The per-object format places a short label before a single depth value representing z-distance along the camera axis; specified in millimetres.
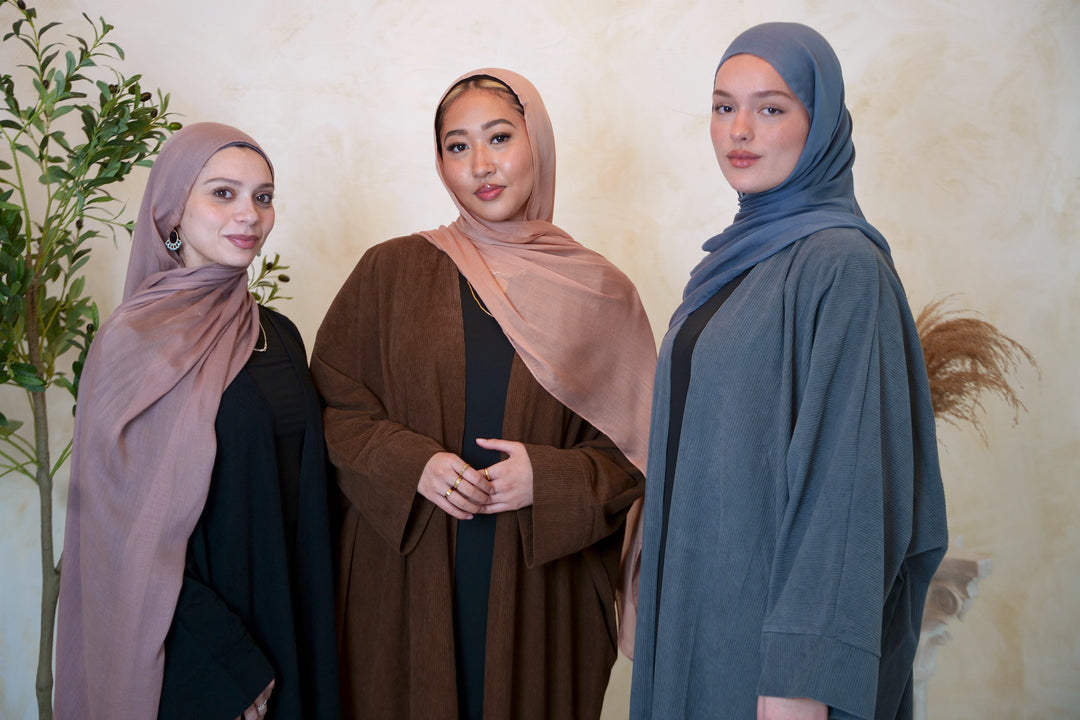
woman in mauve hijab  1599
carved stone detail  2221
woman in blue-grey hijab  1187
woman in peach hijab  1781
